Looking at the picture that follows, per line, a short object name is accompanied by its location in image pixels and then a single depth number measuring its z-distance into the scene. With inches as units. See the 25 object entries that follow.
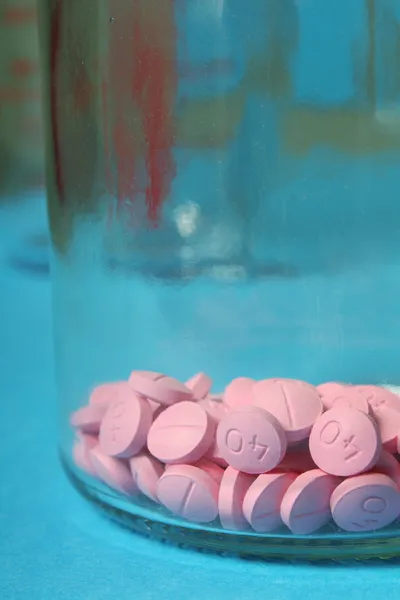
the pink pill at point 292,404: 8.0
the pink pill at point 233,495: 7.9
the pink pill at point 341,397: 8.1
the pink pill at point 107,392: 8.7
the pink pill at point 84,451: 8.7
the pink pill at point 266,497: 7.9
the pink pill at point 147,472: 8.2
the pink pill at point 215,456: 8.1
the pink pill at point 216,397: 8.9
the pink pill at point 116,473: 8.4
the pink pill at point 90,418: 8.8
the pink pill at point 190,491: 8.0
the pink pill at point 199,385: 8.6
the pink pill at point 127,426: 8.3
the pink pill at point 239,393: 8.4
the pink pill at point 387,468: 7.9
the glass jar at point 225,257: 8.0
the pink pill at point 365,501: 7.8
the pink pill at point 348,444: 7.8
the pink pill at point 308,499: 7.8
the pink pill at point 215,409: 8.2
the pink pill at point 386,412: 8.0
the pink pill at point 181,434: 8.0
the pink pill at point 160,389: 8.3
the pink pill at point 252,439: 7.8
